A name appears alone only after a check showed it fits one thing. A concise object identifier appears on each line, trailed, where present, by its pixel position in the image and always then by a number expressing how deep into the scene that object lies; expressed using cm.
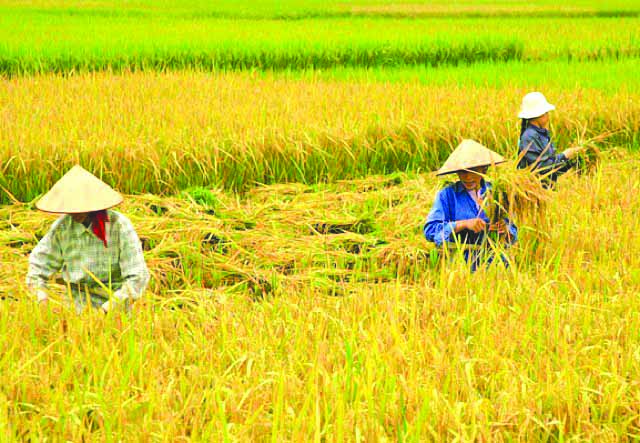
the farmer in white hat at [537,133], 1038
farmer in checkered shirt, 648
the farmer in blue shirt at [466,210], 747
